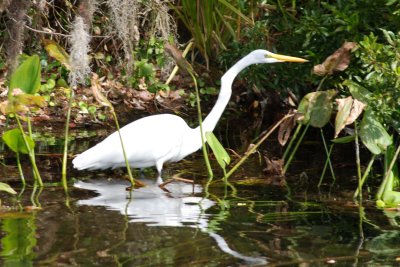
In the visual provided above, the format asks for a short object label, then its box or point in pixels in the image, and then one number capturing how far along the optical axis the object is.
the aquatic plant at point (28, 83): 13.91
